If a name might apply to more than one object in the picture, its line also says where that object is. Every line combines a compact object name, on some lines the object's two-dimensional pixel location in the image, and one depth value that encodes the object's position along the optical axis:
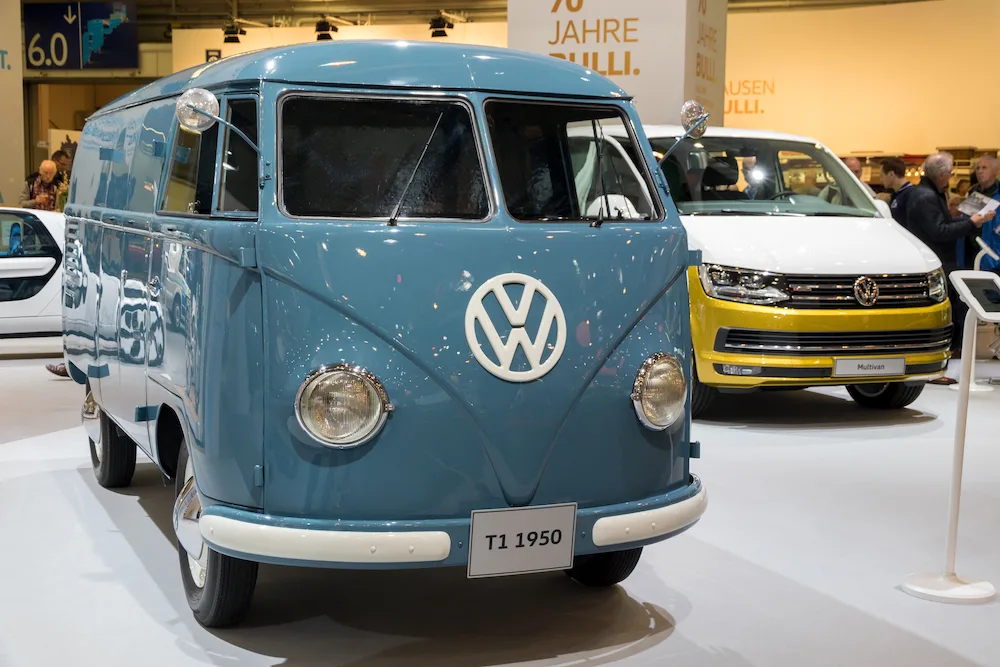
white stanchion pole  4.66
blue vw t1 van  3.57
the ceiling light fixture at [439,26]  20.08
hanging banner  10.70
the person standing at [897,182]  11.49
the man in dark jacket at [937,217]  10.77
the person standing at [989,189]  11.21
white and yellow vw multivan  7.59
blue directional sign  22.06
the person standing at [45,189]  13.03
